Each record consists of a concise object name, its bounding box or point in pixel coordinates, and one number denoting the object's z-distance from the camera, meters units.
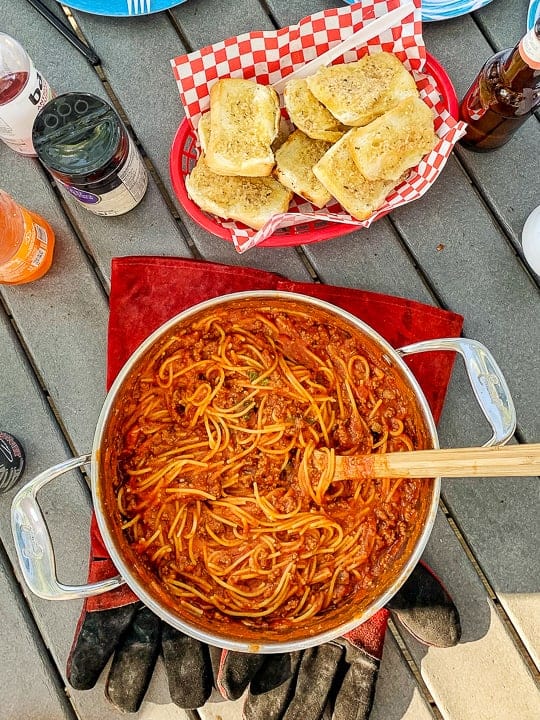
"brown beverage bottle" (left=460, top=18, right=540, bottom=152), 0.43
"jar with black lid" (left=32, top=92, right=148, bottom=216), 0.45
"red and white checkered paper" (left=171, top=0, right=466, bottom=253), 0.49
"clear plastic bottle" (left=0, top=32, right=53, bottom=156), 0.48
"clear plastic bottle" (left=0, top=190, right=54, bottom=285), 0.50
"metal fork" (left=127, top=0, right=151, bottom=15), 0.55
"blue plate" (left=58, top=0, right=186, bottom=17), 0.54
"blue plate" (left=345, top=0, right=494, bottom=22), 0.54
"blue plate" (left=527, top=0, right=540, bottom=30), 0.55
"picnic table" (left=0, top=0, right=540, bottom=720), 0.56
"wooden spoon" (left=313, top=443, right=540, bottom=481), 0.36
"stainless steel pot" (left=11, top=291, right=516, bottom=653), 0.44
